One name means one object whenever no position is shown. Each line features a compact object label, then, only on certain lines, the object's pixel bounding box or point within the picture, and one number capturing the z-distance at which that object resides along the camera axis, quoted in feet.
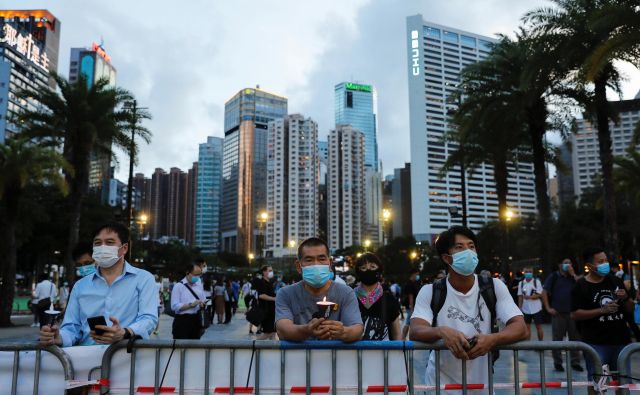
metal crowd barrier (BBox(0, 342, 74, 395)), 11.24
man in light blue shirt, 12.64
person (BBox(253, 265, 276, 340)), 33.47
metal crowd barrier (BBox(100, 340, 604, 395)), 11.14
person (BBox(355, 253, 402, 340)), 18.48
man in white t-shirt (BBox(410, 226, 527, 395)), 11.12
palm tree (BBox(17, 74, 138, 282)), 67.10
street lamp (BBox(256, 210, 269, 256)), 146.00
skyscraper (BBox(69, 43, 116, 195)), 565.29
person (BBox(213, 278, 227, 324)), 71.31
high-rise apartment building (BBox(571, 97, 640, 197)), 376.89
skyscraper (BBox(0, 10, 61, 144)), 364.99
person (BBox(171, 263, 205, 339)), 28.22
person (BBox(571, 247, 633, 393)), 17.85
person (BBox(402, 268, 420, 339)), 47.35
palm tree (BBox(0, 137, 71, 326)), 61.77
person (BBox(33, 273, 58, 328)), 50.52
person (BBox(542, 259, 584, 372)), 30.52
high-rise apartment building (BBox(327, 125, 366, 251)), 519.19
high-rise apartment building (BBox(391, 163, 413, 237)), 556.51
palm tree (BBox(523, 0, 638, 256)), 53.21
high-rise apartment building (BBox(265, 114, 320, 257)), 500.74
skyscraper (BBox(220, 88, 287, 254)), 576.20
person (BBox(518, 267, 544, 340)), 40.96
